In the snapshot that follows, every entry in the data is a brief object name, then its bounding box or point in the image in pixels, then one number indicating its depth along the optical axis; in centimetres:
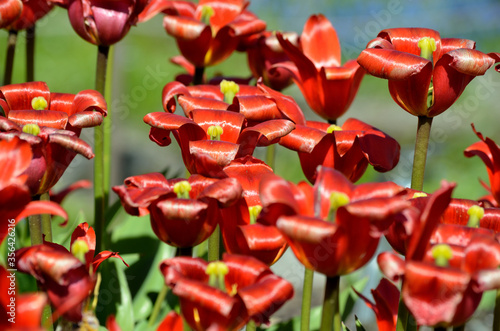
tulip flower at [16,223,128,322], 171
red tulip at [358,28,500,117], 183
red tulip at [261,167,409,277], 170
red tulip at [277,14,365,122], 197
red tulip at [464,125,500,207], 190
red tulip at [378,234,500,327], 170
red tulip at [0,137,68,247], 171
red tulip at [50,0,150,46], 196
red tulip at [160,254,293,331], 171
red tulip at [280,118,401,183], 185
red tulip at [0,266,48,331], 166
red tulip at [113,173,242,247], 175
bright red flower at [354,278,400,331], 181
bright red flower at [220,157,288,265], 176
